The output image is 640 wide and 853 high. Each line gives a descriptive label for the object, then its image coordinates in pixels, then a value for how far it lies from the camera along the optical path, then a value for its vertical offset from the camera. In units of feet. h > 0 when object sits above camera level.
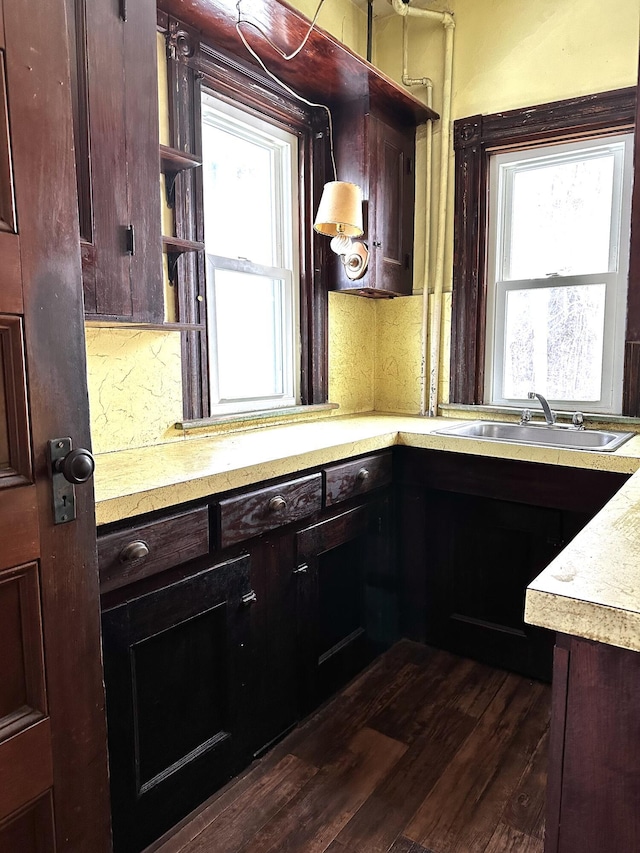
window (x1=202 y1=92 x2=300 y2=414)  7.23 +1.37
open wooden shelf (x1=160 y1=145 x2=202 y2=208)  5.43 +1.98
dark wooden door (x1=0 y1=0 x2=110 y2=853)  2.98 -0.47
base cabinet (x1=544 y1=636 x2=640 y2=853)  2.34 -1.64
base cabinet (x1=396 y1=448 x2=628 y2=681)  6.57 -2.29
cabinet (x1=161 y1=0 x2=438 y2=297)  6.38 +3.58
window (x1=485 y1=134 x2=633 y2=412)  8.00 +1.24
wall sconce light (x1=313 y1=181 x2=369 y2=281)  6.94 +1.80
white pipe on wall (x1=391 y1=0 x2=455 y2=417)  8.55 +2.38
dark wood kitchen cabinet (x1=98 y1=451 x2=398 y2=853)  4.36 -2.45
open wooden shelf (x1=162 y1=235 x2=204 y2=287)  5.79 +1.19
